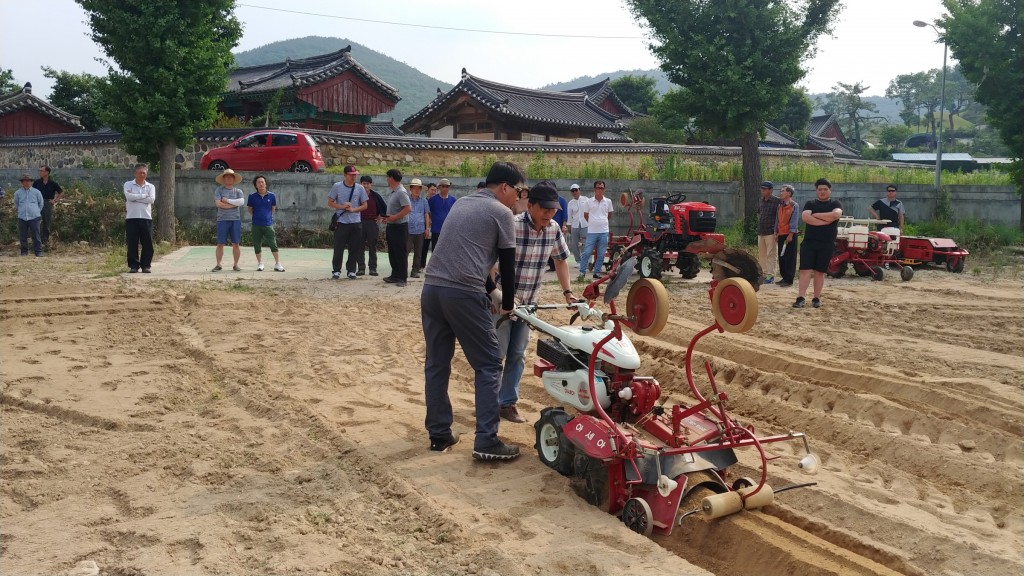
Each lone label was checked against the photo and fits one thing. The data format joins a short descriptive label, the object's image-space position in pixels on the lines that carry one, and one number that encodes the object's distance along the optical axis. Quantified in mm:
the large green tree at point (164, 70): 15344
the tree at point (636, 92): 43156
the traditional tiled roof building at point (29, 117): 29438
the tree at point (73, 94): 32000
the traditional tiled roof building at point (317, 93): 28047
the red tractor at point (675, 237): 12805
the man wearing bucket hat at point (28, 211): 14523
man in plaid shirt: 5809
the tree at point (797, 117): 40938
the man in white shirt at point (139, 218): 11508
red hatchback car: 19359
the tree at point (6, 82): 35188
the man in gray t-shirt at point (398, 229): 11484
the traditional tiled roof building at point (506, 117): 27016
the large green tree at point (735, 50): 17281
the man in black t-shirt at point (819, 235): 10180
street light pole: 21875
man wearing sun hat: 11914
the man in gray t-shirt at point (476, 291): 4879
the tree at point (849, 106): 60662
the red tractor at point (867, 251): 13828
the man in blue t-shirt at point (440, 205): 12719
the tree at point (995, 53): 19203
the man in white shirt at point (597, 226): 12773
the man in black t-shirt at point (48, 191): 15303
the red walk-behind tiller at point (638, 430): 4125
